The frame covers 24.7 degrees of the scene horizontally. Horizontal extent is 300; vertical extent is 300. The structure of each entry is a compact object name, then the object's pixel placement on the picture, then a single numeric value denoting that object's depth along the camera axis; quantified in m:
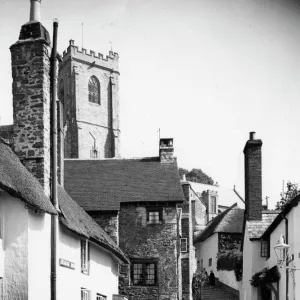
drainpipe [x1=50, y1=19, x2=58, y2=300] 17.44
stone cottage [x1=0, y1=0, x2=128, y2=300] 15.91
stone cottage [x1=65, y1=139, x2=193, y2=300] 32.06
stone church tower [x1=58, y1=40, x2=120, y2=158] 98.44
